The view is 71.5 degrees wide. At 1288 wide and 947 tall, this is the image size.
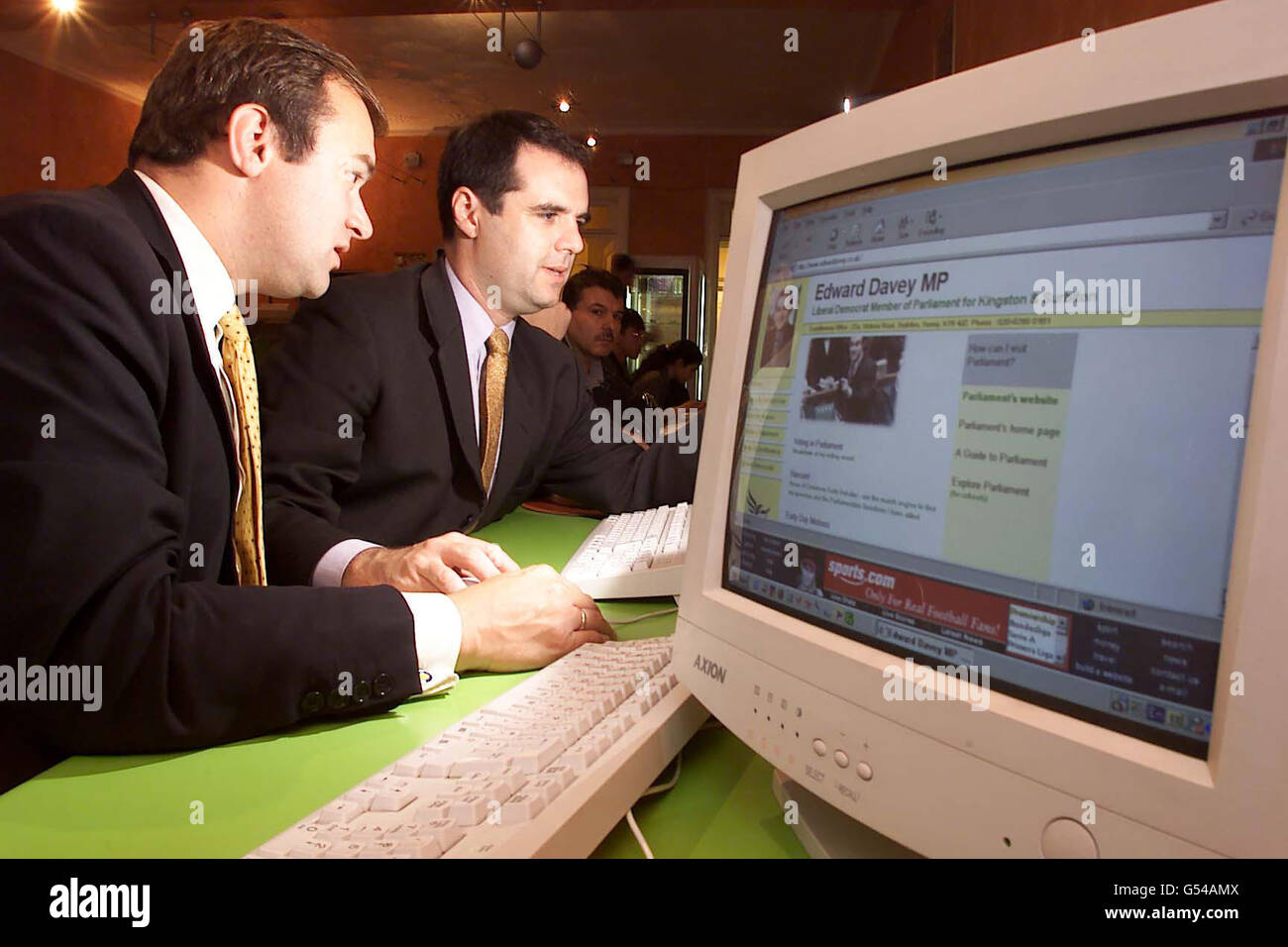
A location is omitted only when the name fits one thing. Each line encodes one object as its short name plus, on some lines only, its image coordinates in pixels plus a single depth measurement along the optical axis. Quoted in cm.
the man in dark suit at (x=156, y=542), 70
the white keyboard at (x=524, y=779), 54
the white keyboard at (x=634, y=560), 121
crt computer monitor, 40
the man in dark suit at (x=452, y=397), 143
